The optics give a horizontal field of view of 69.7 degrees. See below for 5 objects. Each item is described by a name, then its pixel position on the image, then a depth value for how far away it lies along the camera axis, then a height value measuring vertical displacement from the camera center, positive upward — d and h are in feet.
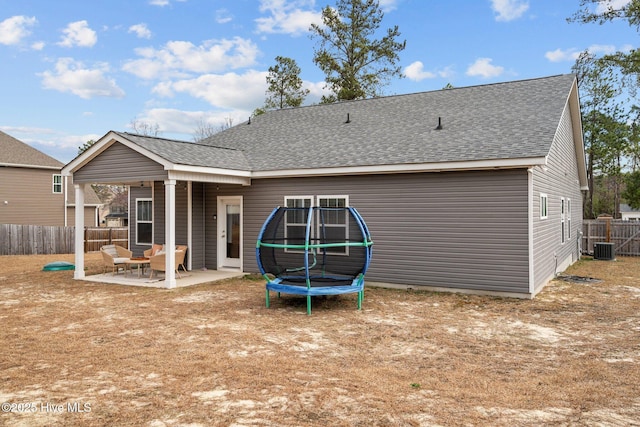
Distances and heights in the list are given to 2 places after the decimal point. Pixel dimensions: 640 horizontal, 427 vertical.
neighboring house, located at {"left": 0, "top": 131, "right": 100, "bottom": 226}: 72.69 +5.32
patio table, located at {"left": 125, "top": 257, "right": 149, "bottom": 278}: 37.27 -3.39
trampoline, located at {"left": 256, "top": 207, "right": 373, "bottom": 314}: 26.43 -2.73
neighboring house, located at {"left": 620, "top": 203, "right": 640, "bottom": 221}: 130.47 -0.19
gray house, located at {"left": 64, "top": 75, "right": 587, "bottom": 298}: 30.04 +2.76
